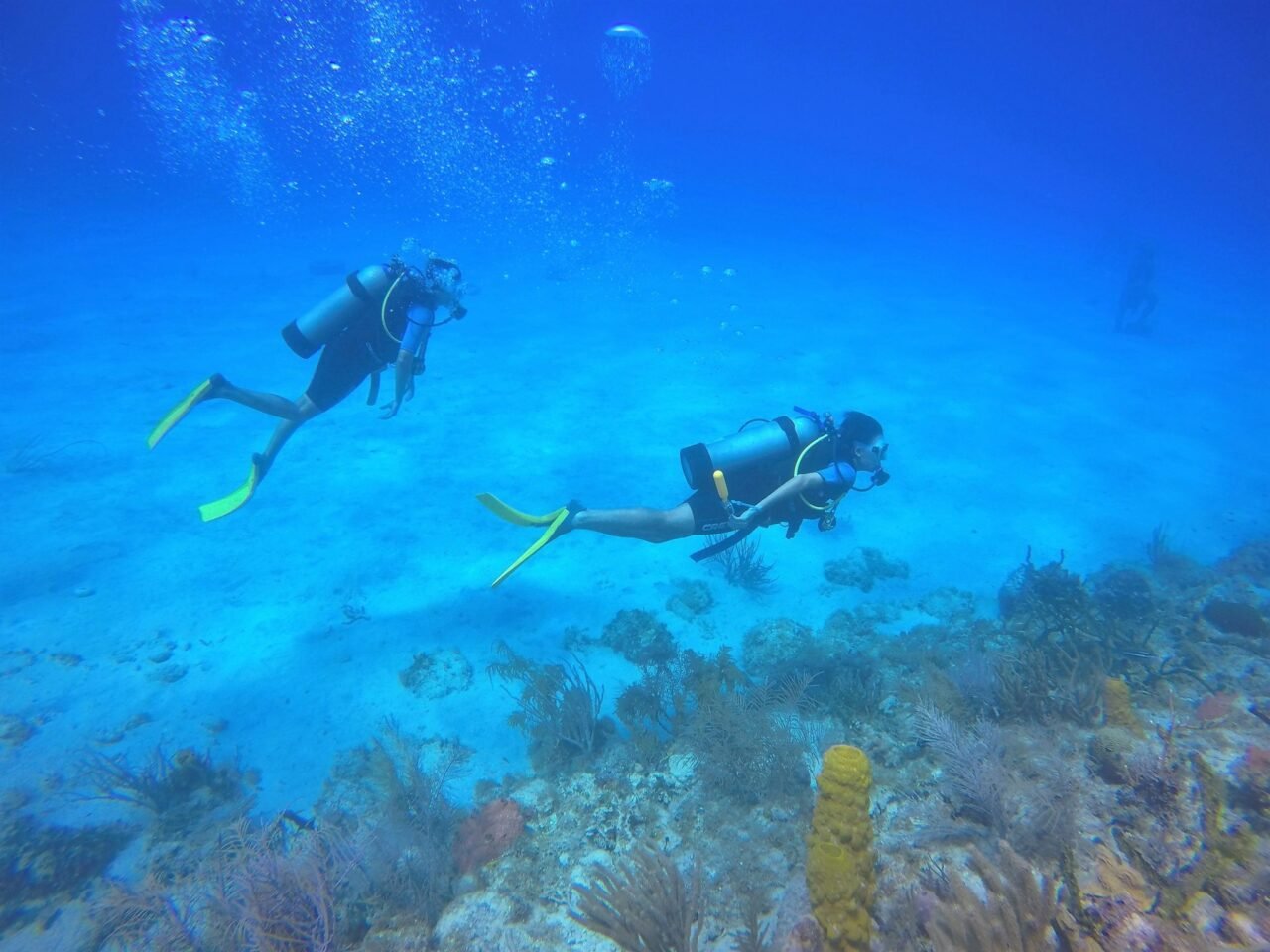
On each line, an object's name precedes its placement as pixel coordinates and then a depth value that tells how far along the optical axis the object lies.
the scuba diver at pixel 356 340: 7.39
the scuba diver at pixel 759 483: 5.64
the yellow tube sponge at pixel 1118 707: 4.45
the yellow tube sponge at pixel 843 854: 2.90
